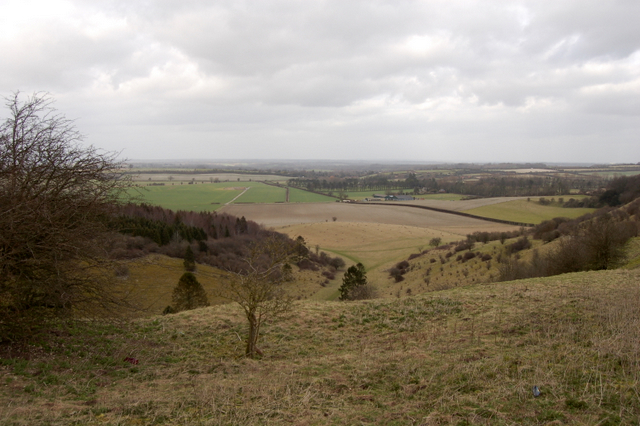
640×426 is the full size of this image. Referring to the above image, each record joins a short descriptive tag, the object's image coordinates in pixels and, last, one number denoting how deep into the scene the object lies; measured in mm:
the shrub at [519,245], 40481
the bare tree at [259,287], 10078
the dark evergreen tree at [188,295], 20484
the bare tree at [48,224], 8508
